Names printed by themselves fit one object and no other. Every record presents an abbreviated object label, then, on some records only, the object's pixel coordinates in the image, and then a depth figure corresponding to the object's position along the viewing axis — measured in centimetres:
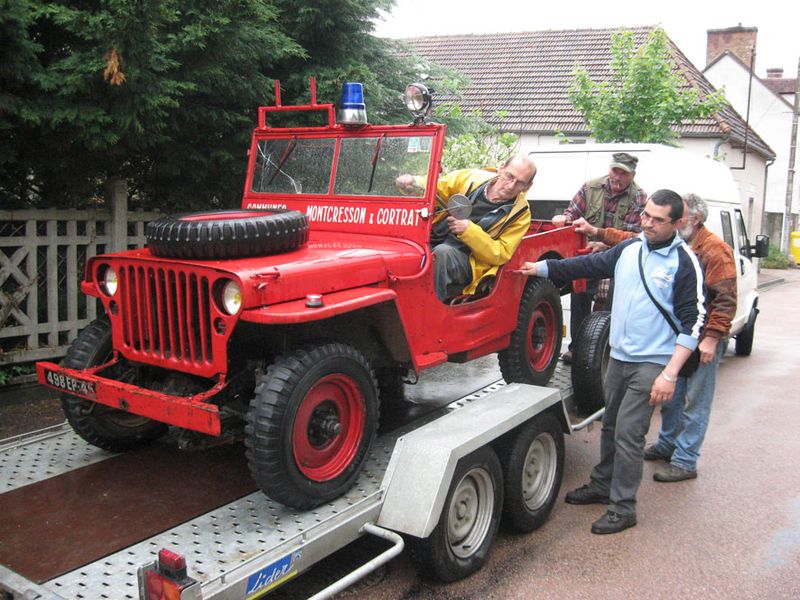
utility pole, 2427
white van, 752
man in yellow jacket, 468
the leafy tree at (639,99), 1262
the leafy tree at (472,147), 1091
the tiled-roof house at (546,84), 2014
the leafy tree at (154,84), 525
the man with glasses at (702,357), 491
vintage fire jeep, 345
